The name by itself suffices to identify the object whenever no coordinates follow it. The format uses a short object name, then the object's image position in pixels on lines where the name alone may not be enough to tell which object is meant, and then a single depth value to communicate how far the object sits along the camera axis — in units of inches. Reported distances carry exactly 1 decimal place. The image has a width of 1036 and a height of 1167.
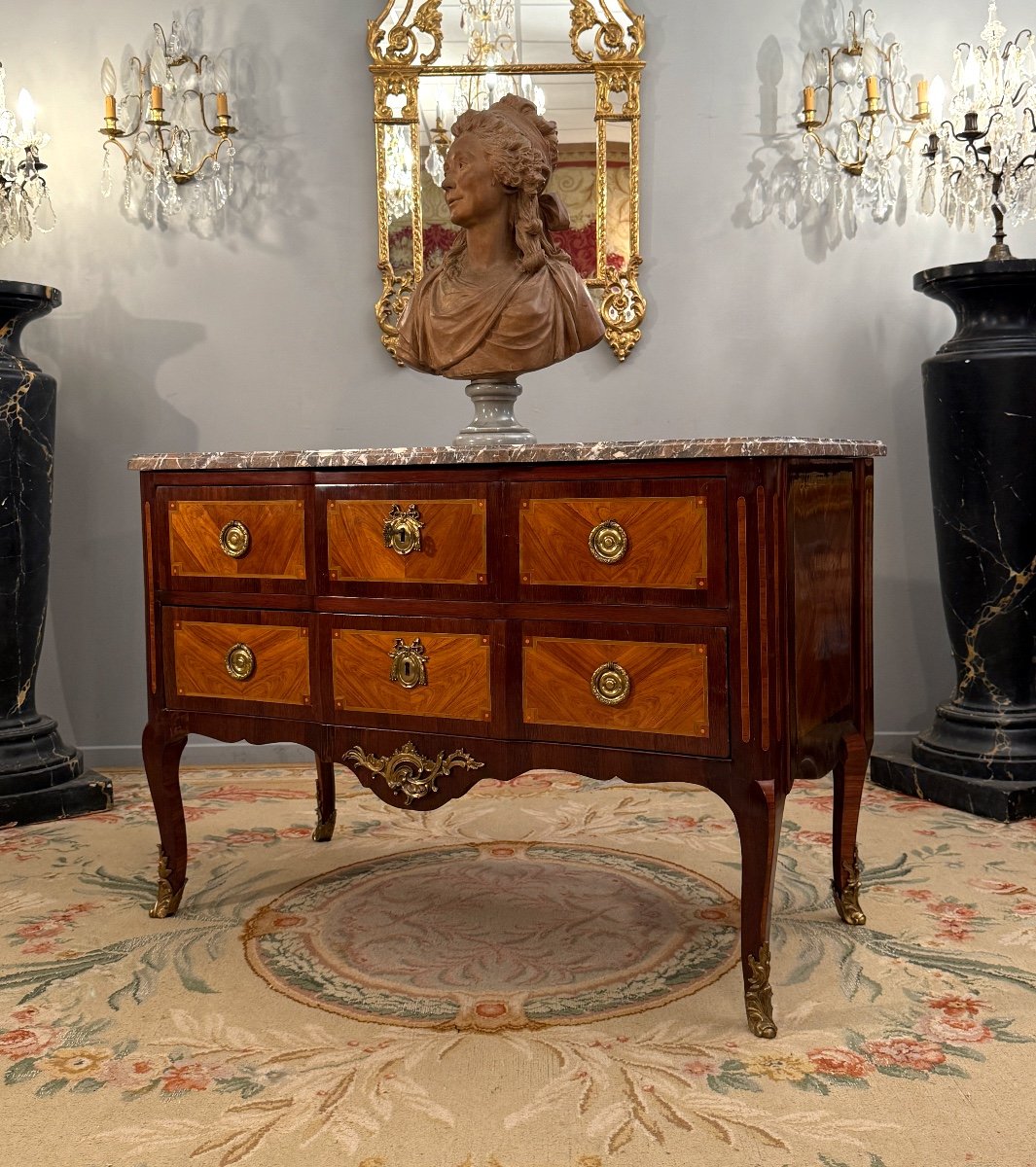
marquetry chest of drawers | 84.7
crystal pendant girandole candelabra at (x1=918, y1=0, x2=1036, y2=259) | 144.1
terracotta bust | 104.7
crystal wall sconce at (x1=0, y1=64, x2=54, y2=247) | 150.3
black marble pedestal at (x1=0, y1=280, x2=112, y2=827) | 144.2
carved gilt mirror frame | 158.2
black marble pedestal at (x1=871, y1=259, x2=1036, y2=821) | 140.9
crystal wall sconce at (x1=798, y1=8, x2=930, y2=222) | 159.0
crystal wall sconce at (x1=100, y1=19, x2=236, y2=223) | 162.9
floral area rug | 73.2
